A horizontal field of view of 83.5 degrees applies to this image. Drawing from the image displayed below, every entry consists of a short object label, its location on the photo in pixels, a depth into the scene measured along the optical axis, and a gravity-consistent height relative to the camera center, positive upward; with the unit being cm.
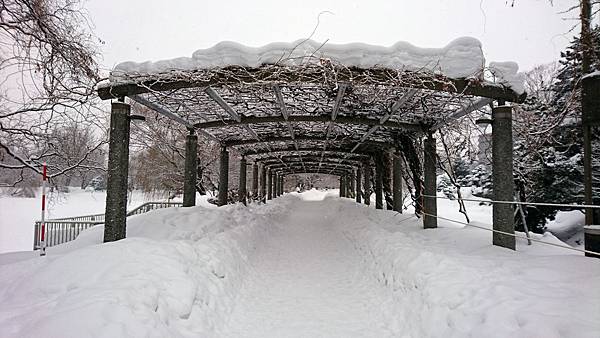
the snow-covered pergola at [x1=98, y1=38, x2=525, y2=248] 443 +136
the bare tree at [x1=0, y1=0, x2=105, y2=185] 426 +135
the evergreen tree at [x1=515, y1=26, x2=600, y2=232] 997 +49
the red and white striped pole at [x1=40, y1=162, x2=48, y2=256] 457 -91
